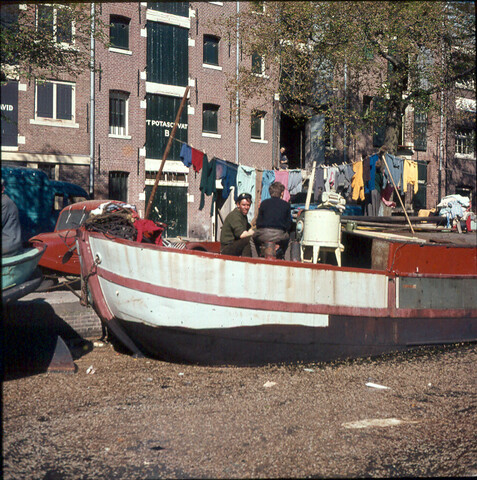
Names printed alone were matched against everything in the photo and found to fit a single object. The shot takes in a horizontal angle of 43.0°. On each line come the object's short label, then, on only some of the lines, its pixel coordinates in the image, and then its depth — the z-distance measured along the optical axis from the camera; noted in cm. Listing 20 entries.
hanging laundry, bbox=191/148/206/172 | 1422
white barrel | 841
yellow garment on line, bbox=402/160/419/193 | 1759
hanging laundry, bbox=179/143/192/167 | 1384
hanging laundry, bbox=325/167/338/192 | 1676
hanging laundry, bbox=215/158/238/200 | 1505
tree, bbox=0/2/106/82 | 1447
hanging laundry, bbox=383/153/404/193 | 1706
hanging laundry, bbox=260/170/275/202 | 1630
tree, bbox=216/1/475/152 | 1978
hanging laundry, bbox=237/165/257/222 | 1581
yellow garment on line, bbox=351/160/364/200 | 1617
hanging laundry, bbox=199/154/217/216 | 1437
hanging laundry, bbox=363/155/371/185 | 1631
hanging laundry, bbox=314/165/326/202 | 1728
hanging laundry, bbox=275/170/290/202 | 1661
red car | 1134
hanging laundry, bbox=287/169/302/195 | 1680
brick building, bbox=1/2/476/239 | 2258
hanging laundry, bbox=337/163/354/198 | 1641
